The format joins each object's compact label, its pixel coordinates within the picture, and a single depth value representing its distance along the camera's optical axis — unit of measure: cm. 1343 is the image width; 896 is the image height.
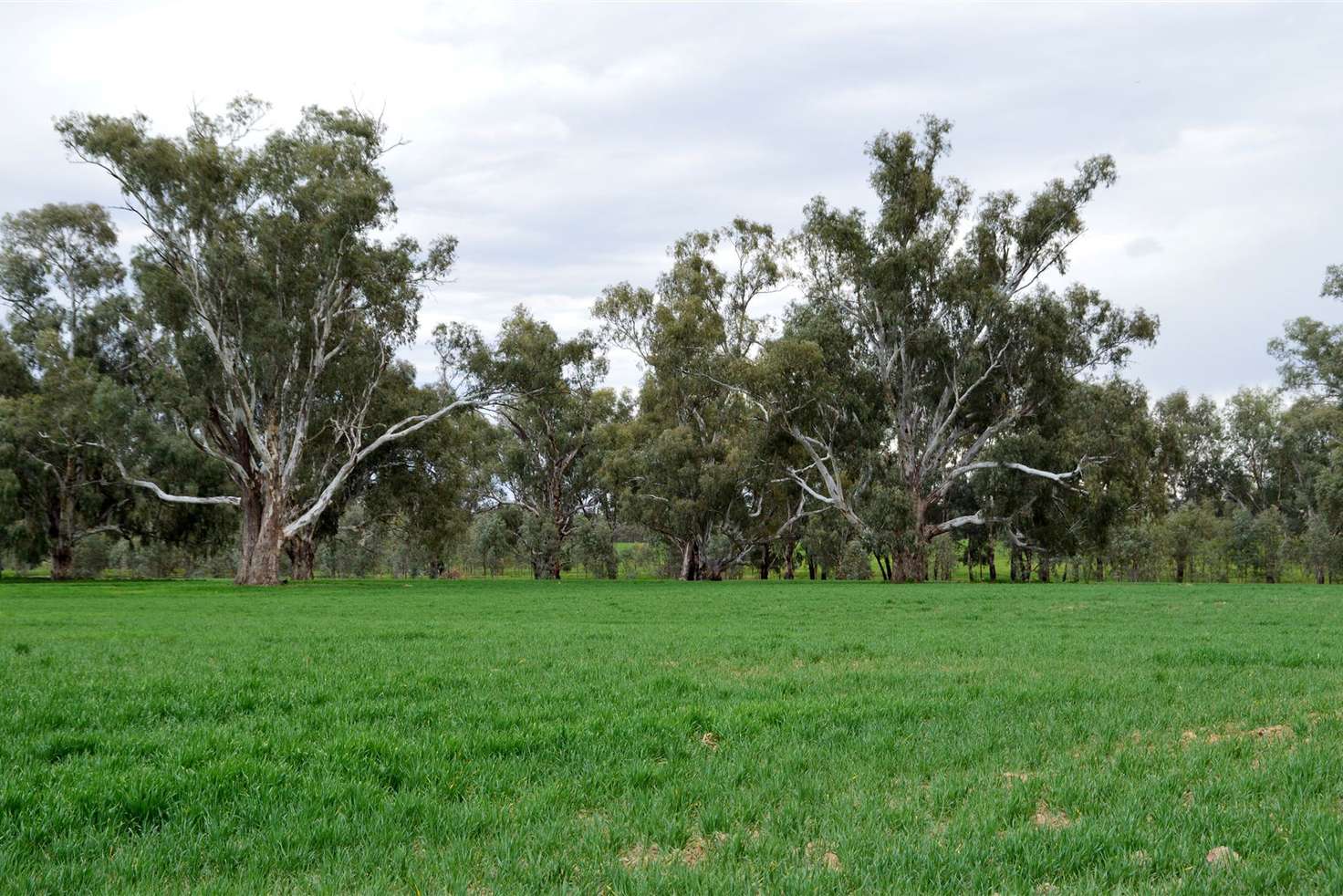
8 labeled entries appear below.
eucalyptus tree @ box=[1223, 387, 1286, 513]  7956
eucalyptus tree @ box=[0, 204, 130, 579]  4597
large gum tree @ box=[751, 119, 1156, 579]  4606
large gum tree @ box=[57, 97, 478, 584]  4025
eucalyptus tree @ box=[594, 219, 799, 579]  5350
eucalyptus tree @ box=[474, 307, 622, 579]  5659
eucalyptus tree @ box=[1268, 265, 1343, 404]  5700
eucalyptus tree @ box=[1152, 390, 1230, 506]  8506
